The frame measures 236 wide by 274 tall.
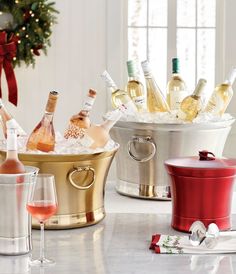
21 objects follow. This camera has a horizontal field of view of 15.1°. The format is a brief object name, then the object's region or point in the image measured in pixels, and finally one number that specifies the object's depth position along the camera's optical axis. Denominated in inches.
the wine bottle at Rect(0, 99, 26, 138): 128.0
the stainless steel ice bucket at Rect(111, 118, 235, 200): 137.0
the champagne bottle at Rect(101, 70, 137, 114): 142.7
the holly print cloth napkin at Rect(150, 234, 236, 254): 108.0
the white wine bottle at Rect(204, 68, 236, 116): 141.6
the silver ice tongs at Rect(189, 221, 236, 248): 109.2
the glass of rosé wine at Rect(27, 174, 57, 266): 102.4
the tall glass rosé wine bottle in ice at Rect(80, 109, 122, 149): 125.1
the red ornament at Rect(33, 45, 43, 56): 292.8
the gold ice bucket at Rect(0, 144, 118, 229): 115.7
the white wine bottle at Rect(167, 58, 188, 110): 145.5
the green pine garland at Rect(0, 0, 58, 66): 290.0
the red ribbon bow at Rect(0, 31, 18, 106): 288.8
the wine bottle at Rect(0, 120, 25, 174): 105.3
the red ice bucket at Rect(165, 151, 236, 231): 114.9
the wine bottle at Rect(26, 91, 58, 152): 120.4
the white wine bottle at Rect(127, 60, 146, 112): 144.0
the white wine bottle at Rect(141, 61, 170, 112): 145.5
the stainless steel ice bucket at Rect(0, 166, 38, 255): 104.7
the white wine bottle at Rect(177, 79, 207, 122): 139.3
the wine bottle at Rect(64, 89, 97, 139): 122.3
